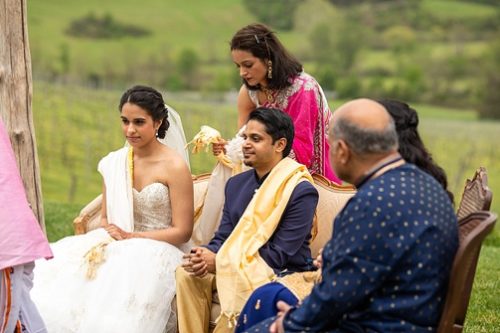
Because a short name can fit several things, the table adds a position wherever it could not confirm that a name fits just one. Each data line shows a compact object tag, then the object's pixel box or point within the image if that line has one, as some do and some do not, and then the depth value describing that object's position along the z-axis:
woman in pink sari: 5.89
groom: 5.18
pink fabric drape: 4.57
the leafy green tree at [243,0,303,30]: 35.31
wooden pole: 6.50
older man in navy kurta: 3.46
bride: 5.50
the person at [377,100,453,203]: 4.13
